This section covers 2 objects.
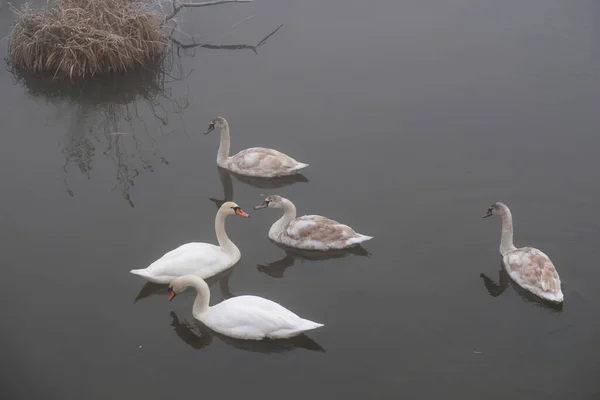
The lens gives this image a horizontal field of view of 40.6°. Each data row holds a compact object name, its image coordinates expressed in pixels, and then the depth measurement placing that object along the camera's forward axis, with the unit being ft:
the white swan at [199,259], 33.37
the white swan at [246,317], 29.86
